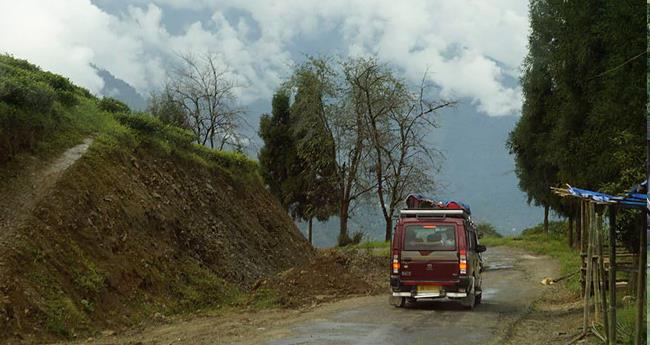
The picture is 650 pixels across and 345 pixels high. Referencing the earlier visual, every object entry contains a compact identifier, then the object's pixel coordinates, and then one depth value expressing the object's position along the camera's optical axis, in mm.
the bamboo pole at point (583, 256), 18828
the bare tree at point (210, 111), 46031
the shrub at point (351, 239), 43156
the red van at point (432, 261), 17156
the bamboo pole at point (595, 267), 13133
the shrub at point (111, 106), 24062
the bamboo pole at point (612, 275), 9953
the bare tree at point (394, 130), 39500
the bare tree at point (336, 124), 40125
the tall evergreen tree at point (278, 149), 47875
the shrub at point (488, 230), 80406
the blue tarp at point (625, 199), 9305
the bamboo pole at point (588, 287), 12585
